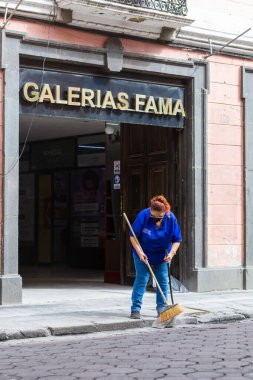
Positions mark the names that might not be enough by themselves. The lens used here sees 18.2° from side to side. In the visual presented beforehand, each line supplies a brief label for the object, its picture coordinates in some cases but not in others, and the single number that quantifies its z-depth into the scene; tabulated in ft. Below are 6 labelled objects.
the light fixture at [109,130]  51.41
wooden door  48.58
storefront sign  41.83
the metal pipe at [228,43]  47.98
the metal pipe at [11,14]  39.45
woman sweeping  34.40
